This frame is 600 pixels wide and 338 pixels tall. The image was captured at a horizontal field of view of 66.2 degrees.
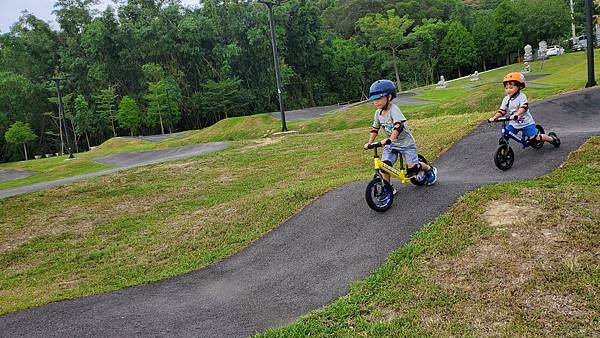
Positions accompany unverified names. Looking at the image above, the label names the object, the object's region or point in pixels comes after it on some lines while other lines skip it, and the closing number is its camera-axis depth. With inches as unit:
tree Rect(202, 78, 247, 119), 1723.7
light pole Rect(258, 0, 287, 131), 837.5
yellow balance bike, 248.9
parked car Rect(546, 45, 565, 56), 1747.0
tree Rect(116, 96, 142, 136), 1670.8
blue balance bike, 302.5
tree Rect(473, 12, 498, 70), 1988.2
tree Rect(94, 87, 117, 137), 1670.8
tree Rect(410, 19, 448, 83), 1877.5
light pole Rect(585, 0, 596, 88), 569.0
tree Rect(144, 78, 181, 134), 1615.4
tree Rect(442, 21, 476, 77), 1995.6
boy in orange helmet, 303.7
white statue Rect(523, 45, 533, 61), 1456.2
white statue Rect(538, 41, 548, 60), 1614.7
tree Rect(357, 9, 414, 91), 1753.2
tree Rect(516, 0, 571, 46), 1796.4
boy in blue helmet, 249.1
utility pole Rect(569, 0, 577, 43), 1811.8
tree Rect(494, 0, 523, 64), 1927.9
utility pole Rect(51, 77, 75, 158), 1135.5
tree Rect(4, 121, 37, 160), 1670.8
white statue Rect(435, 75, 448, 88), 1415.6
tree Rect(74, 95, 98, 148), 1707.7
